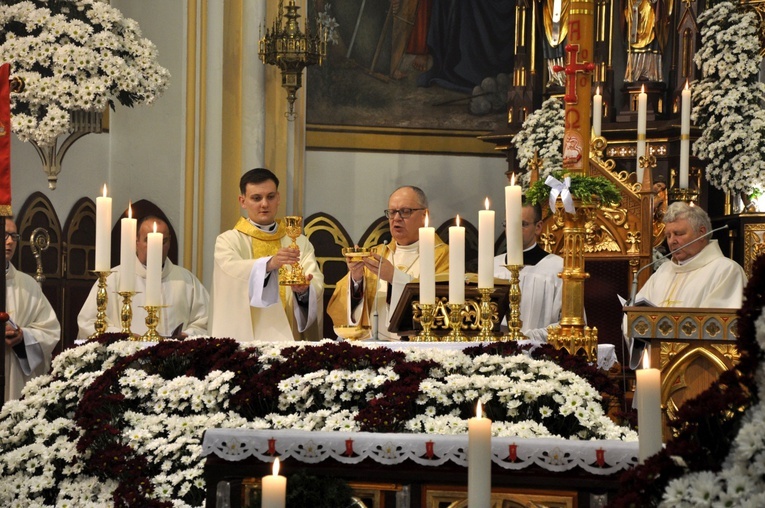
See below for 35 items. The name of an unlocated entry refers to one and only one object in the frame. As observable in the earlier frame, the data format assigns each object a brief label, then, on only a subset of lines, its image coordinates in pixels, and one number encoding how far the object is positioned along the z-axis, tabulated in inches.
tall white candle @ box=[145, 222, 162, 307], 327.4
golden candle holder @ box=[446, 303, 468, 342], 311.6
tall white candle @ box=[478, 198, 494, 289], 303.2
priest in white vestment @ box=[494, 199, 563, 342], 444.5
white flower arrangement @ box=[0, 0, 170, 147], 445.1
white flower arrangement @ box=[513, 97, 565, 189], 583.2
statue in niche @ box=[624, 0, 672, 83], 598.7
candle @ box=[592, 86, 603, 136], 496.1
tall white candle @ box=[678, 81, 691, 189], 495.2
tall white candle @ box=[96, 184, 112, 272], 321.3
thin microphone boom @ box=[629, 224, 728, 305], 318.9
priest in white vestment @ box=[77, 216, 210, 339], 482.6
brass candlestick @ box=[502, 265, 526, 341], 305.9
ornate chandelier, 600.5
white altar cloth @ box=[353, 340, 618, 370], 304.1
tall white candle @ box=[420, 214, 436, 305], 304.1
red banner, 309.5
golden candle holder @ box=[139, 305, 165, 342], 327.4
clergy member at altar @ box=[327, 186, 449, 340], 359.9
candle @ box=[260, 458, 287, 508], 135.4
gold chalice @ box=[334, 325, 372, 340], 351.0
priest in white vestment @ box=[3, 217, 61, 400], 446.7
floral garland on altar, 260.1
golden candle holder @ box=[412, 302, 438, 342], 313.4
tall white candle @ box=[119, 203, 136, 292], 325.6
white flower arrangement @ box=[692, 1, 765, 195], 558.3
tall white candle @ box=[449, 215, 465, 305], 303.9
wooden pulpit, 345.1
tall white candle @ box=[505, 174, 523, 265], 303.4
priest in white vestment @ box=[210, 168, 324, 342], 405.5
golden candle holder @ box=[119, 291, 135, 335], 327.1
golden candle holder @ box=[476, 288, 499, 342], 311.2
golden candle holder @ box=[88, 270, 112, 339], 326.5
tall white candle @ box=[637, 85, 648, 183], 487.1
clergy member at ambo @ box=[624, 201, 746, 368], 446.5
